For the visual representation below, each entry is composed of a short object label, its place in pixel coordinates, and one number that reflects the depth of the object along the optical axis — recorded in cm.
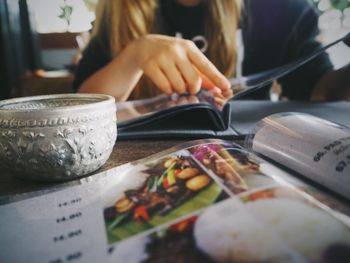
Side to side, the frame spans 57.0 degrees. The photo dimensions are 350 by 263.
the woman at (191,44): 45
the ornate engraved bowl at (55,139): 23
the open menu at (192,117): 35
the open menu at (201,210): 15
